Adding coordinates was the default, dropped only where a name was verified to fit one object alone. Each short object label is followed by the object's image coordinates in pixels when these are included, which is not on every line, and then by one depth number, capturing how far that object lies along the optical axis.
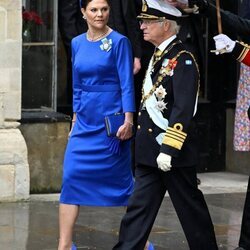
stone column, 18.45
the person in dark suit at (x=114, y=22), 18.70
